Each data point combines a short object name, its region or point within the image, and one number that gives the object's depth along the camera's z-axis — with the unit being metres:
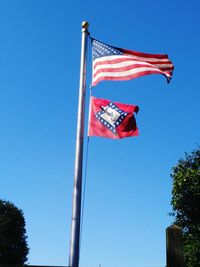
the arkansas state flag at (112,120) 12.02
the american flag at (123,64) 12.75
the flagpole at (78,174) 10.10
